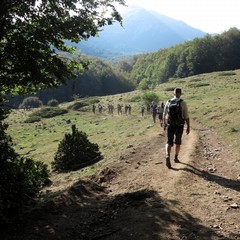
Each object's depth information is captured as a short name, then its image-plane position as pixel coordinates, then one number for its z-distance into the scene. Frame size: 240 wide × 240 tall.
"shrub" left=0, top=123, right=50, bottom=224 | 6.57
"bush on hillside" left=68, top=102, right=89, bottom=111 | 64.05
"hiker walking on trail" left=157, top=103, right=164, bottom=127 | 23.80
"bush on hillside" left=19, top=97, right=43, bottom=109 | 94.99
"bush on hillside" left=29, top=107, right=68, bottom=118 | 60.01
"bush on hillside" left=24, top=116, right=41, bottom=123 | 56.41
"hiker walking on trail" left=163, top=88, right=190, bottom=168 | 9.26
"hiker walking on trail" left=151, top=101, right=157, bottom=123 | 29.41
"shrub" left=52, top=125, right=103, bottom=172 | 15.82
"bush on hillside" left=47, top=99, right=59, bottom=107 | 76.43
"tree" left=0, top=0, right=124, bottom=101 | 8.53
